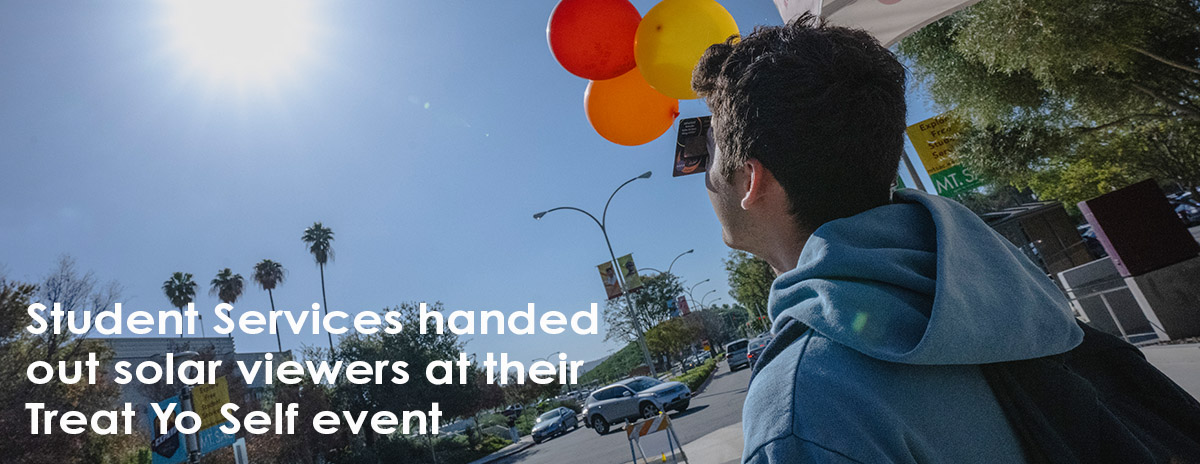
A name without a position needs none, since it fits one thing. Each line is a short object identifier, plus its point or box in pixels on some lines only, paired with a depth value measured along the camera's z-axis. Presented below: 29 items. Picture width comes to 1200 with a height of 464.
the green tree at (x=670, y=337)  49.81
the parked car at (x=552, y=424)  27.14
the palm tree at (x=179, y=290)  42.09
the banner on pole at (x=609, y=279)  25.53
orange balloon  3.17
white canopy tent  2.60
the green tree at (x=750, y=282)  33.40
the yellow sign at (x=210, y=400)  10.28
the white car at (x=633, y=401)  18.38
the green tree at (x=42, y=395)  15.20
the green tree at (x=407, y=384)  25.08
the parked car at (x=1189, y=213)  21.64
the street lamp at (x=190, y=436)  11.19
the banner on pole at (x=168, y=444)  10.72
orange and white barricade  8.06
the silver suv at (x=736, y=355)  32.81
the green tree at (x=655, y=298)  54.97
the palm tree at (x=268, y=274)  45.34
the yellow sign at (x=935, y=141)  9.11
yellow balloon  2.60
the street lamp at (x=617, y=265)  22.56
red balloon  2.89
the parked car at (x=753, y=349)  25.69
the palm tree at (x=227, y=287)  44.31
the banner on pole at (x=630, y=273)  24.44
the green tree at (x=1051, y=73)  5.98
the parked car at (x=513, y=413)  36.06
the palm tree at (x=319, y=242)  44.28
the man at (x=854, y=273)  0.71
